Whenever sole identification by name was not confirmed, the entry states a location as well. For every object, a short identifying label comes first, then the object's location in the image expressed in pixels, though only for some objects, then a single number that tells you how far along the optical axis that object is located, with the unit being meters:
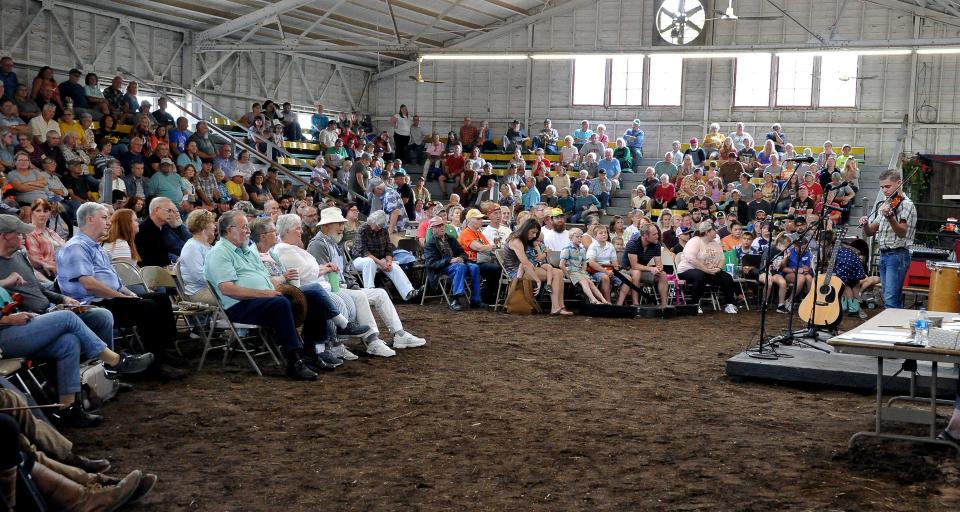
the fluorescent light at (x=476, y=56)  16.12
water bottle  4.50
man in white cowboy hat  7.13
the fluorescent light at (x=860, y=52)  15.24
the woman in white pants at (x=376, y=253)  9.57
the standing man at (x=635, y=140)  20.50
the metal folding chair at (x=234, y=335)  6.20
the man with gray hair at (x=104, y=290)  5.64
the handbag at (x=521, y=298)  10.23
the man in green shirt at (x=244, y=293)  6.09
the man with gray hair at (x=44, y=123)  12.23
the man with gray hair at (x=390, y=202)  14.17
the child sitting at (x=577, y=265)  10.53
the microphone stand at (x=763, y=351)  6.59
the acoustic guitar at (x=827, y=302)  7.84
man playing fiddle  7.75
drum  7.54
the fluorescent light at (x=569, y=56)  16.04
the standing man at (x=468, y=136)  21.53
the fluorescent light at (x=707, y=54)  15.72
